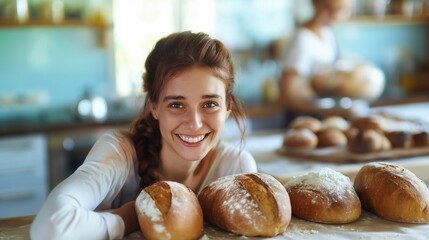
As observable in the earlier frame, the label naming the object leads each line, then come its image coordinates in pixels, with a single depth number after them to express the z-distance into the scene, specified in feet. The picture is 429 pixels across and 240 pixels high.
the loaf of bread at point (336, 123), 8.11
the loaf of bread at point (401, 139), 7.29
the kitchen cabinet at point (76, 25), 13.53
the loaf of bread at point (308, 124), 8.08
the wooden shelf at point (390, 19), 17.28
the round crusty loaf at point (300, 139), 7.50
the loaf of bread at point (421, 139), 7.30
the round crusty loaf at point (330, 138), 7.63
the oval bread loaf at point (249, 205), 3.77
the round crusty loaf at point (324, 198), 4.10
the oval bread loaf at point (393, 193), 4.07
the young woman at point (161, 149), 3.69
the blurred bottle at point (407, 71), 18.20
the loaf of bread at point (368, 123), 7.70
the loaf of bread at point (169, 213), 3.65
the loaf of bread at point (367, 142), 7.05
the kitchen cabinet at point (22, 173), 12.25
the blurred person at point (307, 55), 10.30
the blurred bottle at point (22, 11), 13.68
